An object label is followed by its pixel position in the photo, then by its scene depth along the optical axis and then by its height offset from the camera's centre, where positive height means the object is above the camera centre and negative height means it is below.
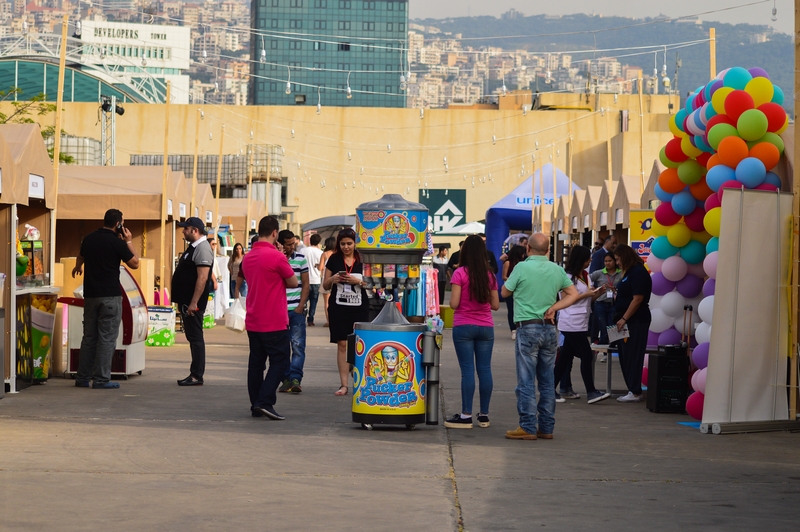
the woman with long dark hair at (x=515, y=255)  16.23 +0.17
